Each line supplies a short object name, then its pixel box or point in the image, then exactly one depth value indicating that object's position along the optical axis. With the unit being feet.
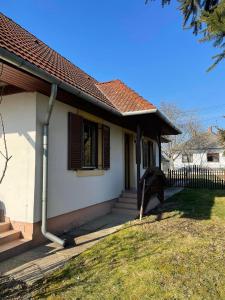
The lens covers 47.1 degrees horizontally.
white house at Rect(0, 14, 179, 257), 17.43
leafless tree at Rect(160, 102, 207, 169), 127.57
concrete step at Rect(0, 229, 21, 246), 16.25
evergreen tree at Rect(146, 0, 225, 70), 13.89
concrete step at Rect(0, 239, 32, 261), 15.04
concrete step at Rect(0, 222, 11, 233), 17.40
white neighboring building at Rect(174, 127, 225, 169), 138.41
